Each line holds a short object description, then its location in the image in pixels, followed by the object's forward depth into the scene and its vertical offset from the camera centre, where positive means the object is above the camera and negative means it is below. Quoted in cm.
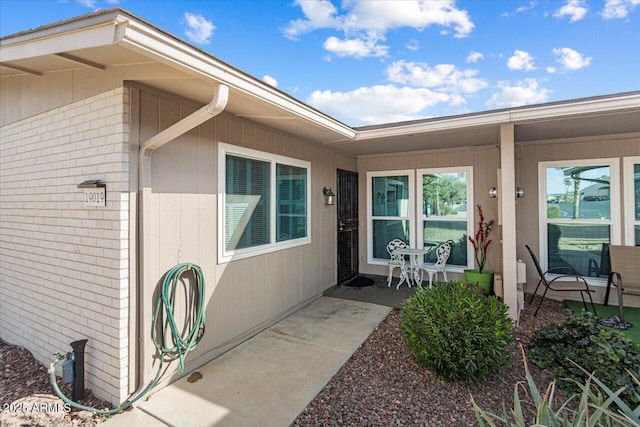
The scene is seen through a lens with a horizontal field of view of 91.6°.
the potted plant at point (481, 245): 502 -51
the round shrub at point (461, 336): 248 -99
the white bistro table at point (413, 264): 542 -88
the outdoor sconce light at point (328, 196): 526 +33
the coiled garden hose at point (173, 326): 242 -98
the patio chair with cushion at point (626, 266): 400 -69
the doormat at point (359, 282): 568 -126
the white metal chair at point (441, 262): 532 -82
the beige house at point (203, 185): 240 +34
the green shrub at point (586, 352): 232 -115
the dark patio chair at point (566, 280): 449 -98
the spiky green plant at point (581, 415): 132 -90
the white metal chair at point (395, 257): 557 -78
